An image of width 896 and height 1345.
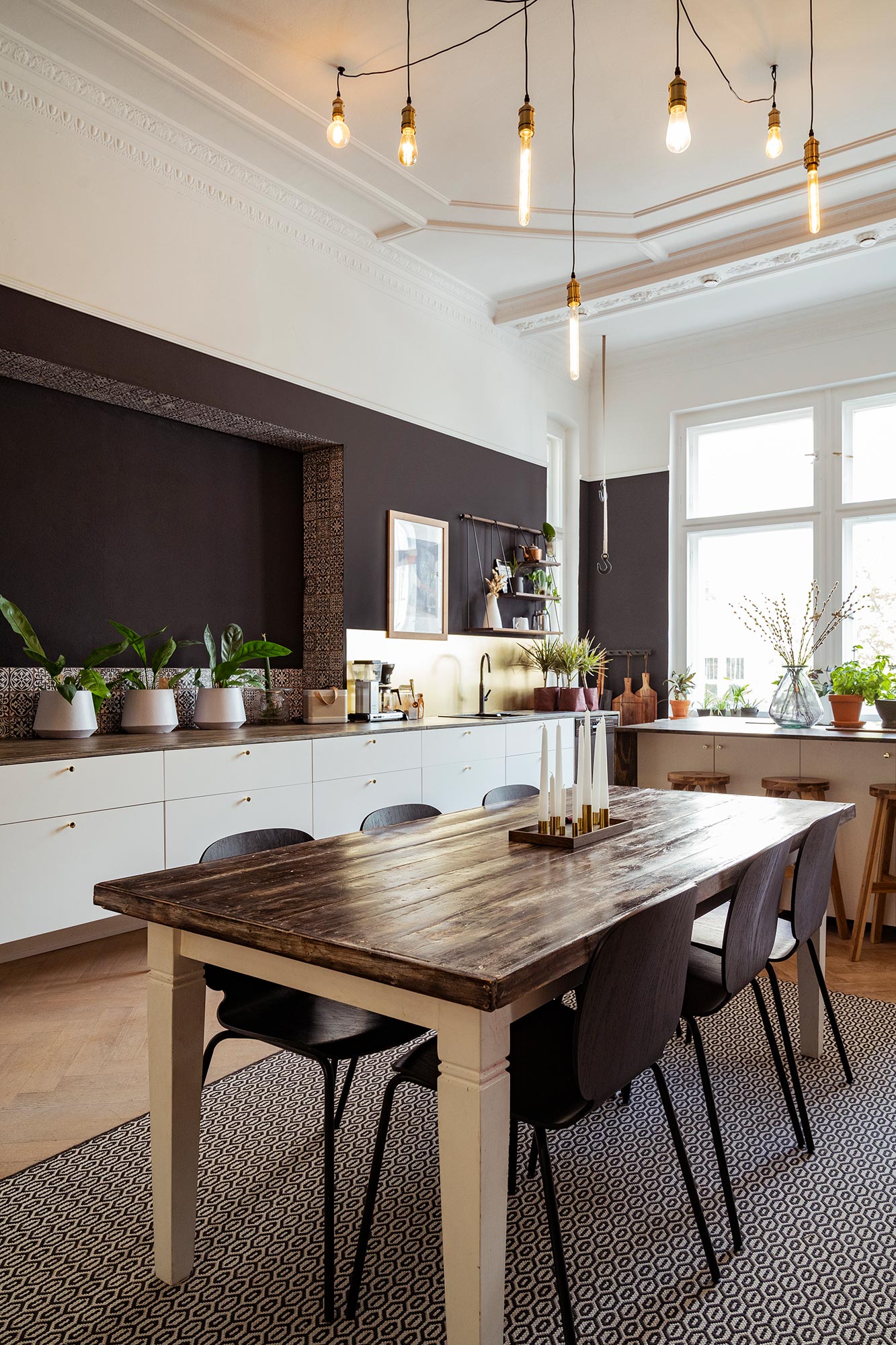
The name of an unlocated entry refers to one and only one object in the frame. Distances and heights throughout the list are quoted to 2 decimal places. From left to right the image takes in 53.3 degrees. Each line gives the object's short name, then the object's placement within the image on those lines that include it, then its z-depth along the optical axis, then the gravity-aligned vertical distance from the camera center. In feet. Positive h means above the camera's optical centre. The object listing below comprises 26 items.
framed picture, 18.52 +1.83
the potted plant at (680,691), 23.30 -0.76
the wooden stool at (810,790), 14.02 -2.02
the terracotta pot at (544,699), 21.98 -0.90
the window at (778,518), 21.31 +3.62
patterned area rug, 5.74 -4.24
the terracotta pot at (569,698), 21.84 -0.86
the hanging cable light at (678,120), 7.07 +4.32
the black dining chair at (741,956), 6.72 -2.34
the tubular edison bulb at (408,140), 8.00 +4.71
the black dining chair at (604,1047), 5.10 -2.37
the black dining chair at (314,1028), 6.07 -2.67
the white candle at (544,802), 7.89 -1.23
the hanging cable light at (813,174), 8.00 +4.42
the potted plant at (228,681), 14.69 -0.30
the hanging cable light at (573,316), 9.25 +3.71
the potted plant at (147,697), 13.75 -0.54
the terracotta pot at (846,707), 15.34 -0.78
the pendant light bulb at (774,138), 8.61 +5.13
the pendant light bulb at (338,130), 9.57 +5.73
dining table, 4.53 -1.59
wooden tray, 7.72 -1.55
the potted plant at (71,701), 12.66 -0.54
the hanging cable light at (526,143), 7.82 +4.62
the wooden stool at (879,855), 12.98 -2.89
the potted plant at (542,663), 22.03 +0.00
